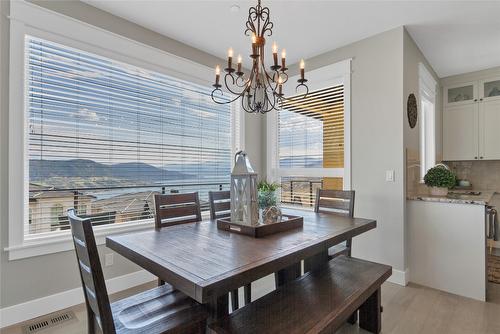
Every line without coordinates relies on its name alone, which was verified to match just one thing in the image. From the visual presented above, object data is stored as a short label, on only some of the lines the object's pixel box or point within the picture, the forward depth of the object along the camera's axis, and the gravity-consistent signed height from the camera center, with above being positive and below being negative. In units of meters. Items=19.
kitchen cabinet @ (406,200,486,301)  2.54 -0.80
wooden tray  1.71 -0.40
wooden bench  1.27 -0.75
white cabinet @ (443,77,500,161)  4.02 +0.73
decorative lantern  1.76 -0.17
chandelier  1.78 +0.69
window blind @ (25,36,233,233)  2.27 +0.32
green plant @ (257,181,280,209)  2.12 -0.25
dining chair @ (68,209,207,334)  1.08 -0.72
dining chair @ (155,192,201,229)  2.20 -0.35
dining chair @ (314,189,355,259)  2.45 -0.36
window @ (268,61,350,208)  3.39 +0.36
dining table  1.12 -0.44
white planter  2.95 -0.26
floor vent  2.02 -1.21
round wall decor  2.99 +0.65
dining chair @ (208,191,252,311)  2.55 -0.36
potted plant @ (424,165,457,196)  2.89 -0.14
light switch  2.88 -0.08
